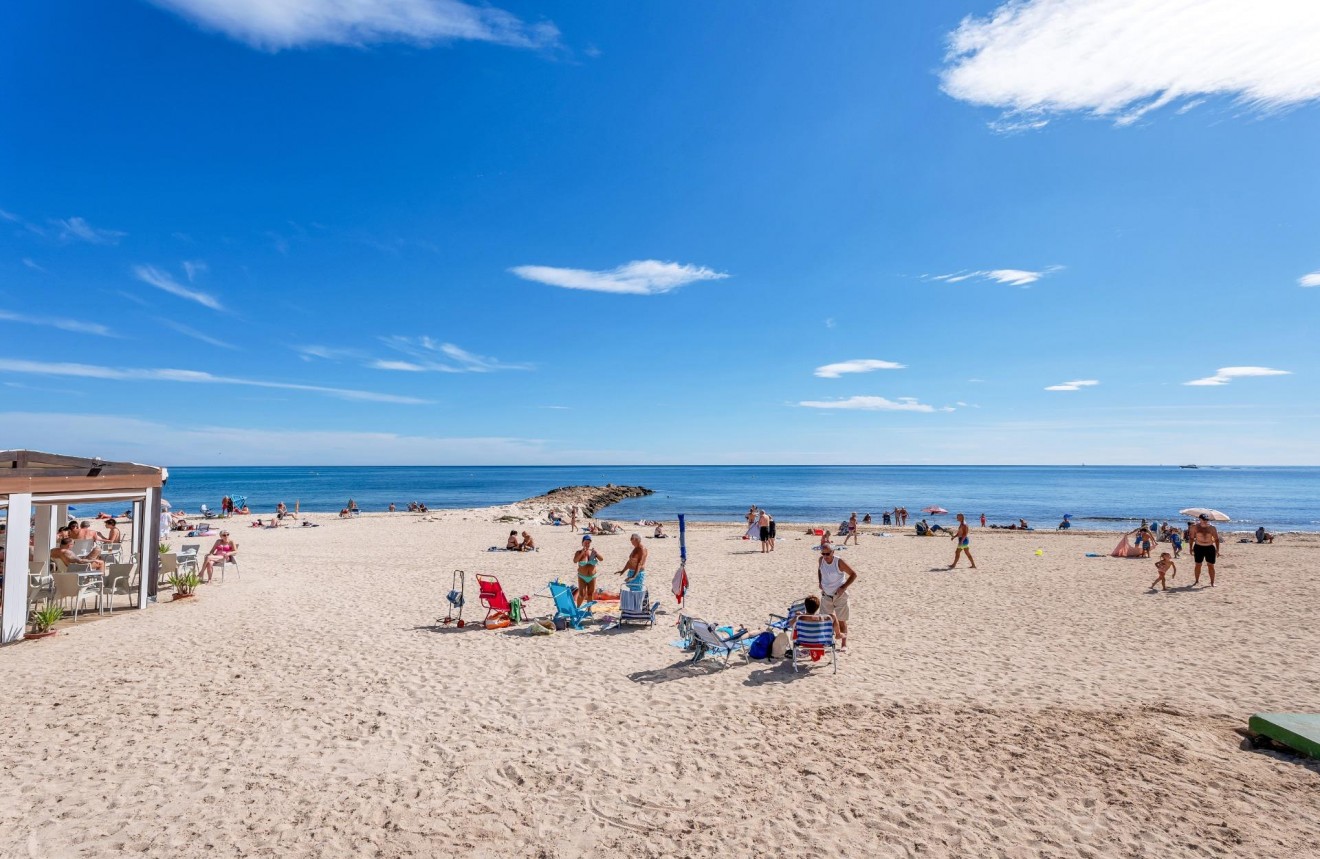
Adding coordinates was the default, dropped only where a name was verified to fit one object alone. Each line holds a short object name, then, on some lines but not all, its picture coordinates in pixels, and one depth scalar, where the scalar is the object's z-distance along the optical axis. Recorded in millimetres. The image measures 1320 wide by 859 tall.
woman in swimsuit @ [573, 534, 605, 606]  11852
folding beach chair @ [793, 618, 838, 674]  8633
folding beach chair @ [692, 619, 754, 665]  8811
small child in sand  14664
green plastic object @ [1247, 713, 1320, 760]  5828
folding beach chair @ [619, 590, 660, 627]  10898
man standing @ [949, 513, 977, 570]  18672
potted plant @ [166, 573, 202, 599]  12805
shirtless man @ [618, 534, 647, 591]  11211
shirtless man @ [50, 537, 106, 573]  11539
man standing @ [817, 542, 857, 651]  9672
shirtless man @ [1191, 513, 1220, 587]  14680
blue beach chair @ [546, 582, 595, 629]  10933
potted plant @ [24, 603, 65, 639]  9844
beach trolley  10953
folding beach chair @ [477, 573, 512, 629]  11062
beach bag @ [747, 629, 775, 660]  9078
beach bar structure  9258
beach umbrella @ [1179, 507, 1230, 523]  16192
